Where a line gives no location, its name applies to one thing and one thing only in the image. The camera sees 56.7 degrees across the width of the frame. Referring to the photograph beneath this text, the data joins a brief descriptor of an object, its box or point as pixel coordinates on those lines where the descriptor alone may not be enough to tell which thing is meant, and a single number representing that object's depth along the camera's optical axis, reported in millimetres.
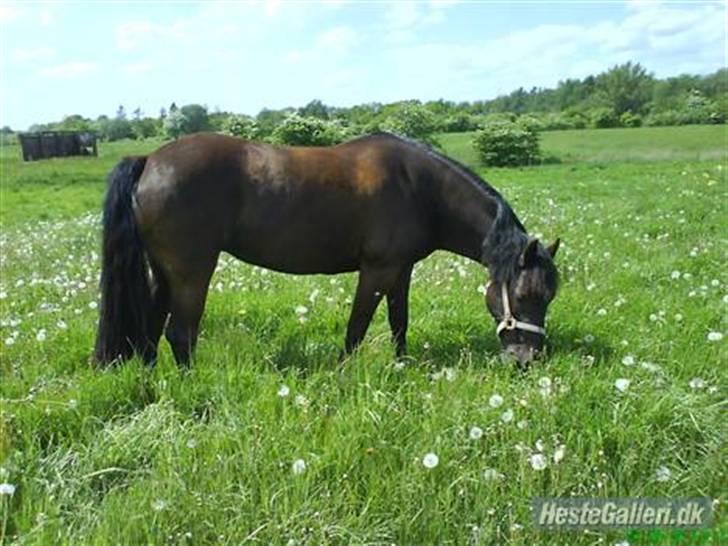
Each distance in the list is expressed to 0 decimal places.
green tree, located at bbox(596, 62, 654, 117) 80438
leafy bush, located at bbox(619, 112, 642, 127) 66000
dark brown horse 5414
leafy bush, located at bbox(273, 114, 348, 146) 35625
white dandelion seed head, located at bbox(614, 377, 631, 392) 4539
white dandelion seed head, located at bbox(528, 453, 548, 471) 3850
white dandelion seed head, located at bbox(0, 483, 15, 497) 3389
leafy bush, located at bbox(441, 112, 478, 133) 65250
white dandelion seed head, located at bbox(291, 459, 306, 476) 3732
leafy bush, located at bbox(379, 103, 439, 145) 48031
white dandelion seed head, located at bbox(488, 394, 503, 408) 4367
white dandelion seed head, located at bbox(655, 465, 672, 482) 4020
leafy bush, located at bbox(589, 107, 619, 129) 69438
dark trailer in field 49719
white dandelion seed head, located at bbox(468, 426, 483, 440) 4039
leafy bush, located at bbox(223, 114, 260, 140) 39562
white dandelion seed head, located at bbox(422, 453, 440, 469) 3805
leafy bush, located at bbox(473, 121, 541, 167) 41031
